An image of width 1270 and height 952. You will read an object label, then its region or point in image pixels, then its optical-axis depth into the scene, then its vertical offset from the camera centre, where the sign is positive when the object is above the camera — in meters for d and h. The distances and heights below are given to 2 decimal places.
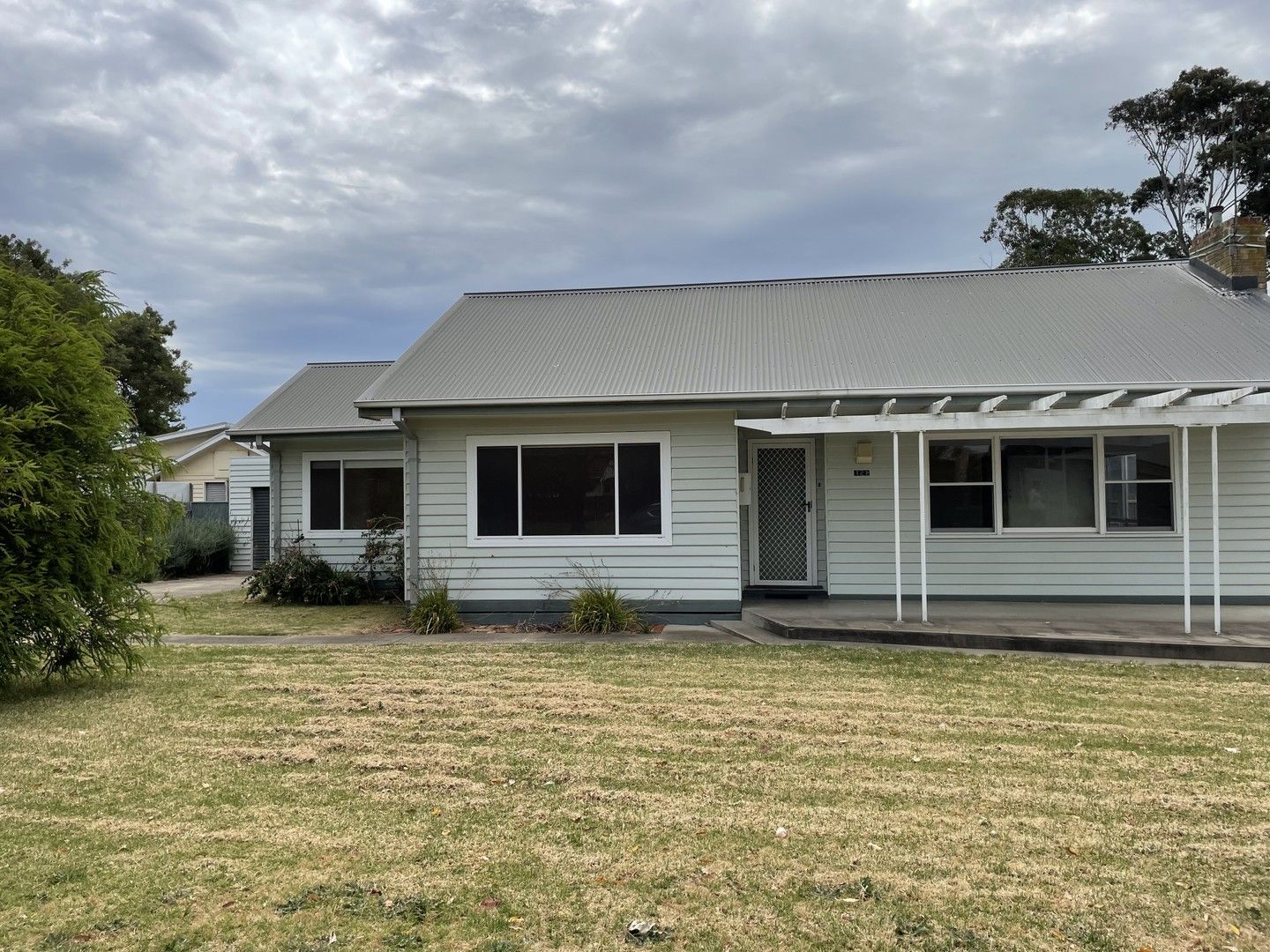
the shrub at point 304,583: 13.05 -1.29
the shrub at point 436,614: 9.68 -1.36
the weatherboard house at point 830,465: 9.72 +0.43
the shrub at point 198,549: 17.97 -1.00
